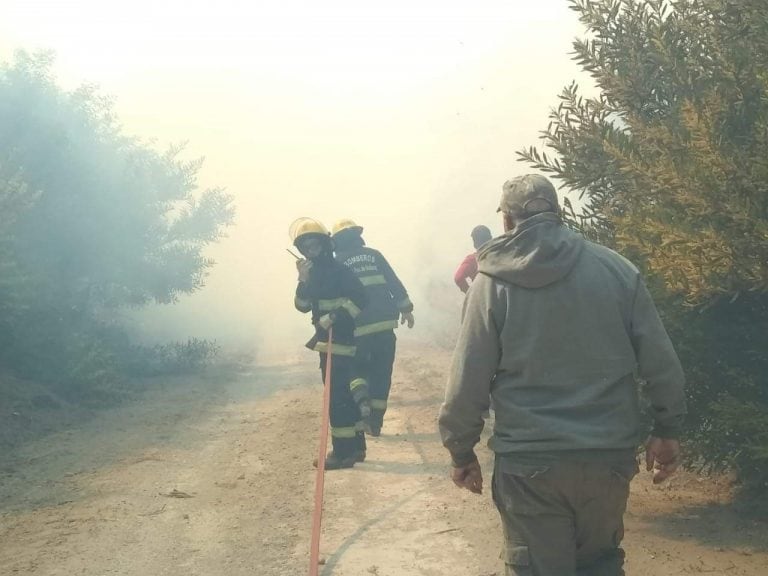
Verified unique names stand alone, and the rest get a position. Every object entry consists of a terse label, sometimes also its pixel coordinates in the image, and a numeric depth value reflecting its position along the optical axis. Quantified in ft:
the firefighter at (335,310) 26.02
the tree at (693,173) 15.62
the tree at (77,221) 41.60
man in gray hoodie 10.01
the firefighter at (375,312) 29.78
